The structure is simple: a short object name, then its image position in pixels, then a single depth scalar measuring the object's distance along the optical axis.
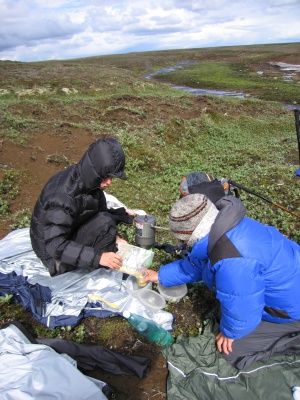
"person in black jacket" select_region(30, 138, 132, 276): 3.39
